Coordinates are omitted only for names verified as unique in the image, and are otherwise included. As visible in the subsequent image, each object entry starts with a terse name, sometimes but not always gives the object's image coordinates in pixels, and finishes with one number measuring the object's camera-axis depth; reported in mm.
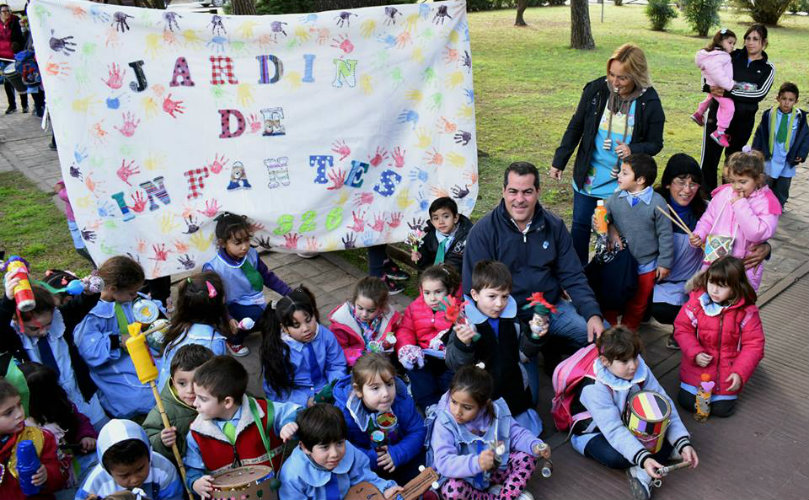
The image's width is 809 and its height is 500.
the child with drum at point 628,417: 3693
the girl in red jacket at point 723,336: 4207
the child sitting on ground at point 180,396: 3590
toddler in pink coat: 7117
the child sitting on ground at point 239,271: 4918
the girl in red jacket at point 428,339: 4402
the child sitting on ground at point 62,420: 3629
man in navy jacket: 4453
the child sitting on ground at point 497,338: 3826
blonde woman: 5188
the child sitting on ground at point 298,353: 4180
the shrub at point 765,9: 22734
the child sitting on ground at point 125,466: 3025
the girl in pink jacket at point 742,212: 4789
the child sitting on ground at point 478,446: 3457
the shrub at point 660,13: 22719
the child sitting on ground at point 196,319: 4289
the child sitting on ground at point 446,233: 5133
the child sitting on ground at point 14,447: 3209
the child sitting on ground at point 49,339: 3869
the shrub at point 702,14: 21531
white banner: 4680
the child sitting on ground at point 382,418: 3600
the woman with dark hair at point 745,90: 7059
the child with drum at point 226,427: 3355
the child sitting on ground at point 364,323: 4520
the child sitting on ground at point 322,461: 3217
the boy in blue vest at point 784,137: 6863
